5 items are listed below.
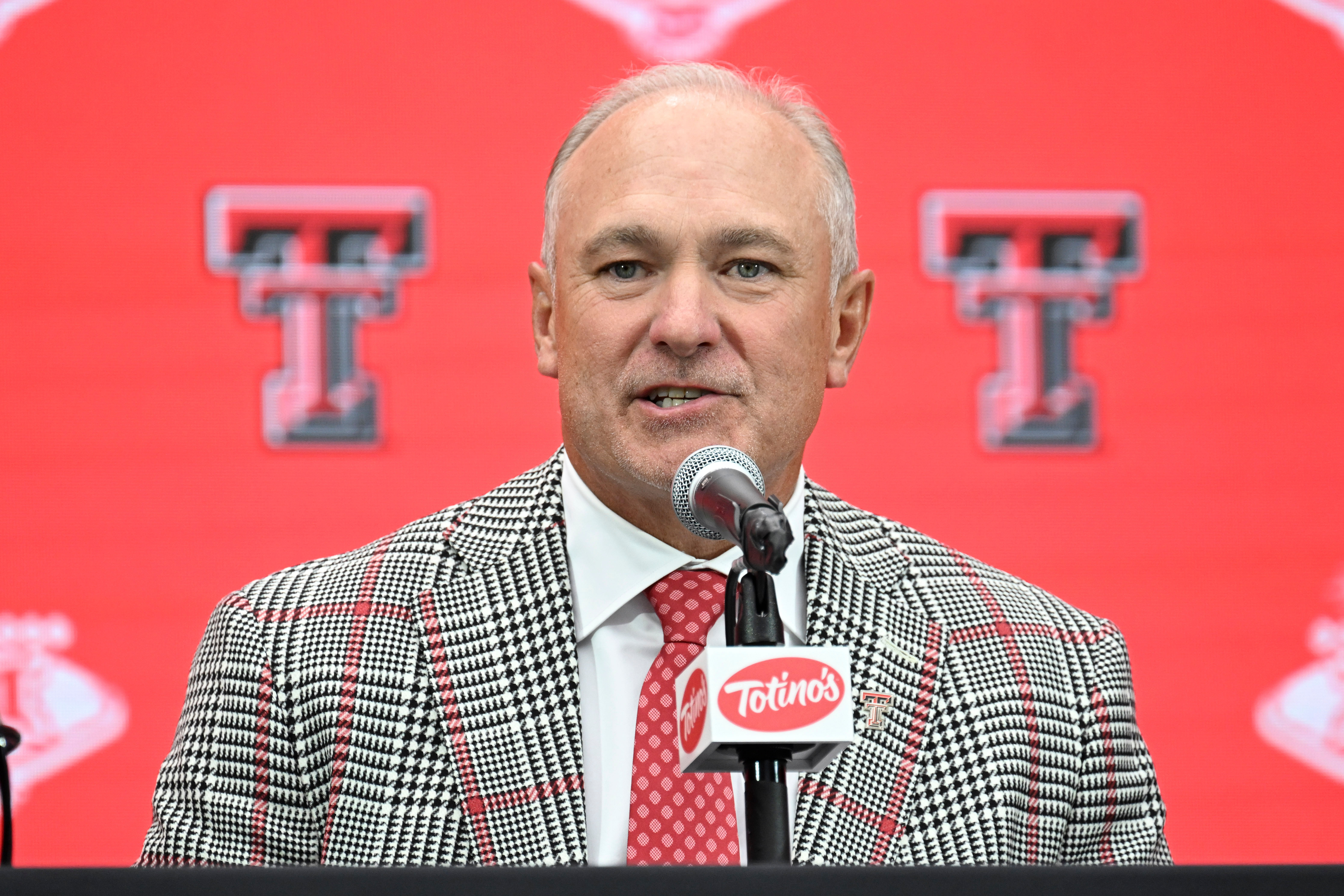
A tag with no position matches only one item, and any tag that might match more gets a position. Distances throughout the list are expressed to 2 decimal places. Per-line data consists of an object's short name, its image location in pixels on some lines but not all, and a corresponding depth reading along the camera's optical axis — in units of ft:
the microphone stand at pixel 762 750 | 14.77
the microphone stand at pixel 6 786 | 15.27
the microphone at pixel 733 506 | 14.77
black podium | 14.61
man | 15.59
